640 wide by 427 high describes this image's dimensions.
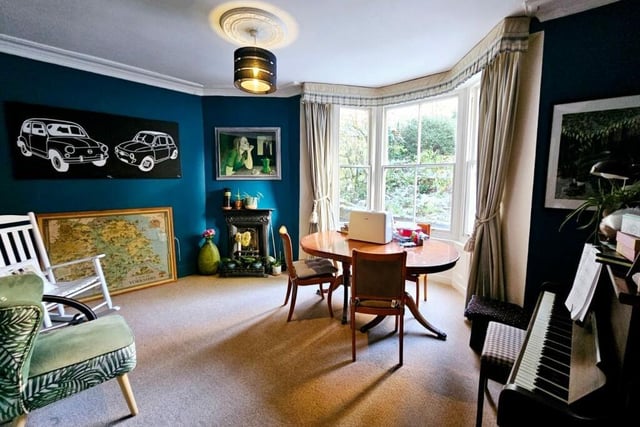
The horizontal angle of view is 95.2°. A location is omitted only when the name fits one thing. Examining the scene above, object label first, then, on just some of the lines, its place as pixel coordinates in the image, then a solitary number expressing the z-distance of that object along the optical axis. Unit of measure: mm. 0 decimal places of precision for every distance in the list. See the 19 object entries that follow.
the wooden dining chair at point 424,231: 2881
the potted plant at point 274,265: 3938
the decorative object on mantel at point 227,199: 3919
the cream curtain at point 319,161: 3793
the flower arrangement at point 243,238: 3930
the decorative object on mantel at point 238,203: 3896
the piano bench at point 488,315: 1998
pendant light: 2047
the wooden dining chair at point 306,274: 2664
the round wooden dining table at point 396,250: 2066
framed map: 2943
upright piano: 823
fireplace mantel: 3863
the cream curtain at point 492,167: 2322
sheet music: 1237
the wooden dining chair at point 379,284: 1942
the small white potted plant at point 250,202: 3902
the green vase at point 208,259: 3865
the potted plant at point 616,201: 1259
